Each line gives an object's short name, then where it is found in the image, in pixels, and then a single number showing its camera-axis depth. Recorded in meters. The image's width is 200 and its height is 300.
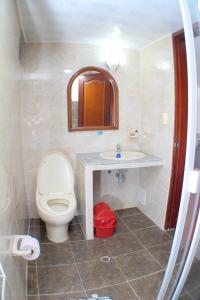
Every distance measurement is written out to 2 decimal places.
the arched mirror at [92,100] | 2.60
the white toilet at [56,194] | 2.08
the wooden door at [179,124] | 2.13
